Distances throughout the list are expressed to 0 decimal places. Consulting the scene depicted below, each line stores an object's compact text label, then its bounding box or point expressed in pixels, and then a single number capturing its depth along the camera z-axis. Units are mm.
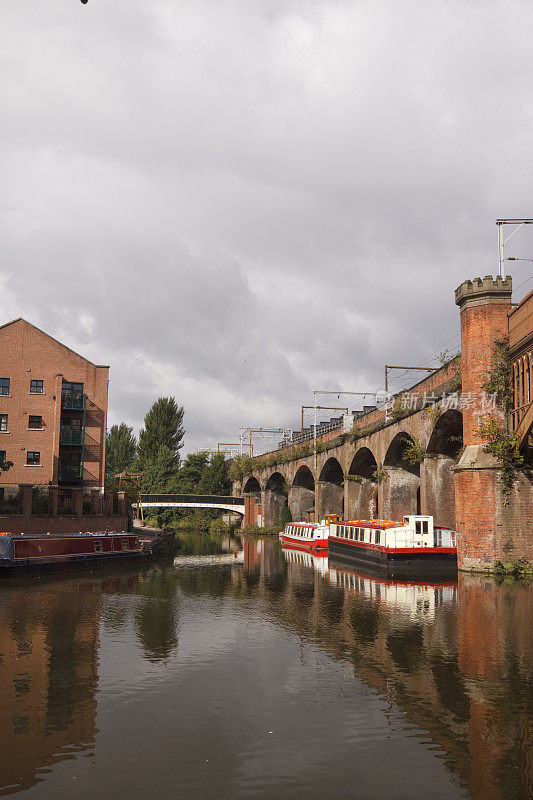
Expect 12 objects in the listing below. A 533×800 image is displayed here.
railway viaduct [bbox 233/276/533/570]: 25219
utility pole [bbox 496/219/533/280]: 27094
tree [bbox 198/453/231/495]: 75312
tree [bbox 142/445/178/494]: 73062
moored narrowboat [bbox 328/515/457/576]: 26828
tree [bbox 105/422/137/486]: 87312
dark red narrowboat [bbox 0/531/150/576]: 26250
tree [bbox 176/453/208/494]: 74125
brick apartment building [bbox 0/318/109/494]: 43156
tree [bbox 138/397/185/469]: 82688
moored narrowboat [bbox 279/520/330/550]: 41250
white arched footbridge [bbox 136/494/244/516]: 66000
